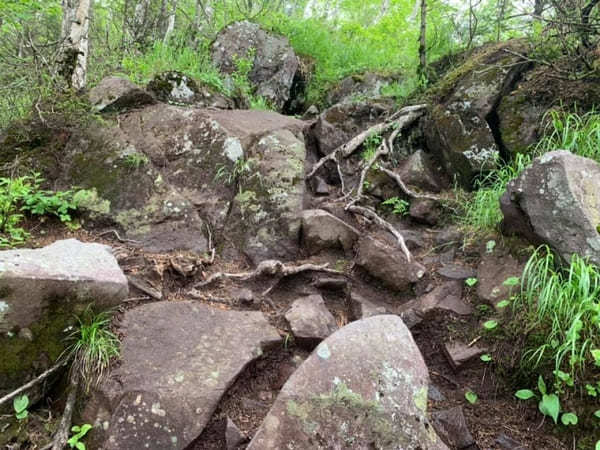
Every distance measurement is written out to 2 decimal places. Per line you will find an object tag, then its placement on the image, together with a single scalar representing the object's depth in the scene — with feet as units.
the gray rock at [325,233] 13.69
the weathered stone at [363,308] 11.09
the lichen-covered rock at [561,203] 9.14
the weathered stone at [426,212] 15.52
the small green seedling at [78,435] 6.98
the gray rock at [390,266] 12.02
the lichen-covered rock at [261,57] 26.32
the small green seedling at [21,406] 7.19
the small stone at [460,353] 9.23
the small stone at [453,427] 7.62
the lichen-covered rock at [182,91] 17.74
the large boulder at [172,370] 7.22
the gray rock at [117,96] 15.80
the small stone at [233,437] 7.29
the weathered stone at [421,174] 16.98
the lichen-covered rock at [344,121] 20.83
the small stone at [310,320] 9.84
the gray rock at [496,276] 10.14
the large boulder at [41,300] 7.22
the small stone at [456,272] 11.73
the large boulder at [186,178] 13.26
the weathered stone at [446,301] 10.55
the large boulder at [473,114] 15.76
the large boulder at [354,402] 6.79
